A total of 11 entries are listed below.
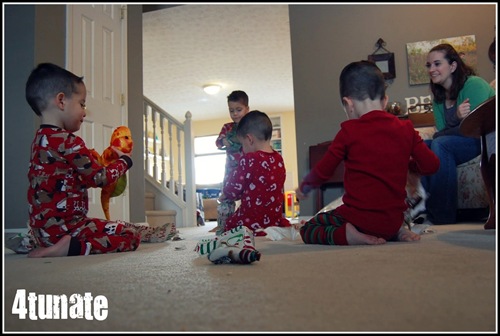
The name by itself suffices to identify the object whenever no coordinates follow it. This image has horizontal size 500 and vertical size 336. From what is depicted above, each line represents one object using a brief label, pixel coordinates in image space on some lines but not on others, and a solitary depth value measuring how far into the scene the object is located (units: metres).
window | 10.66
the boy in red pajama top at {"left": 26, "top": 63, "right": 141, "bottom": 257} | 1.56
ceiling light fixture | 7.83
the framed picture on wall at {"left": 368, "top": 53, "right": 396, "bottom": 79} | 3.88
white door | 3.15
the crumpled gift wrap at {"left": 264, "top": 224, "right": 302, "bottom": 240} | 1.90
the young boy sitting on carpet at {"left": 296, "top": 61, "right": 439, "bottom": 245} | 1.50
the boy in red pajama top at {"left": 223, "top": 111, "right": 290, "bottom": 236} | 2.26
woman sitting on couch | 2.58
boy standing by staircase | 3.02
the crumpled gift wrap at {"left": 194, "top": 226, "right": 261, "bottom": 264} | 1.08
